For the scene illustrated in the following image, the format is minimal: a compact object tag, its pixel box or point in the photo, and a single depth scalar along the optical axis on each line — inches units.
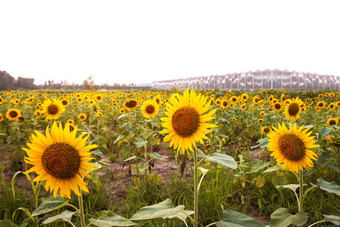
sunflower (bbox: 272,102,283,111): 176.9
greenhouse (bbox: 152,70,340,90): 1096.2
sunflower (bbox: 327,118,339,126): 139.6
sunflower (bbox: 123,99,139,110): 152.4
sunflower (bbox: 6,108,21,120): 167.2
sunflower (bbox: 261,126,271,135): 131.5
